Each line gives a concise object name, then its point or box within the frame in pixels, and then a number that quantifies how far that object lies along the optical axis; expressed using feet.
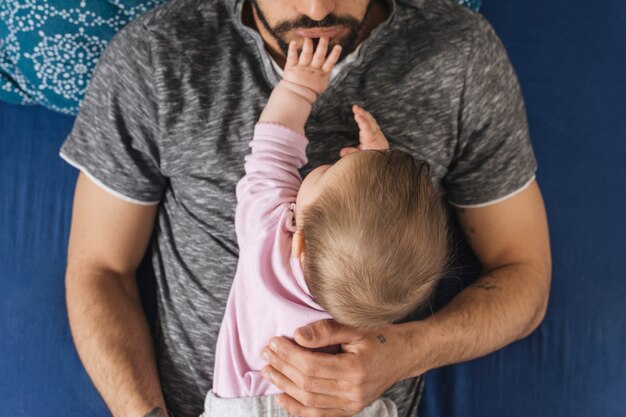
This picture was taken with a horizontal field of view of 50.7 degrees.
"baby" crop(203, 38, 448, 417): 3.25
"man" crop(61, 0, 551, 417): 4.33
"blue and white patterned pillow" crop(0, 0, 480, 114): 4.95
